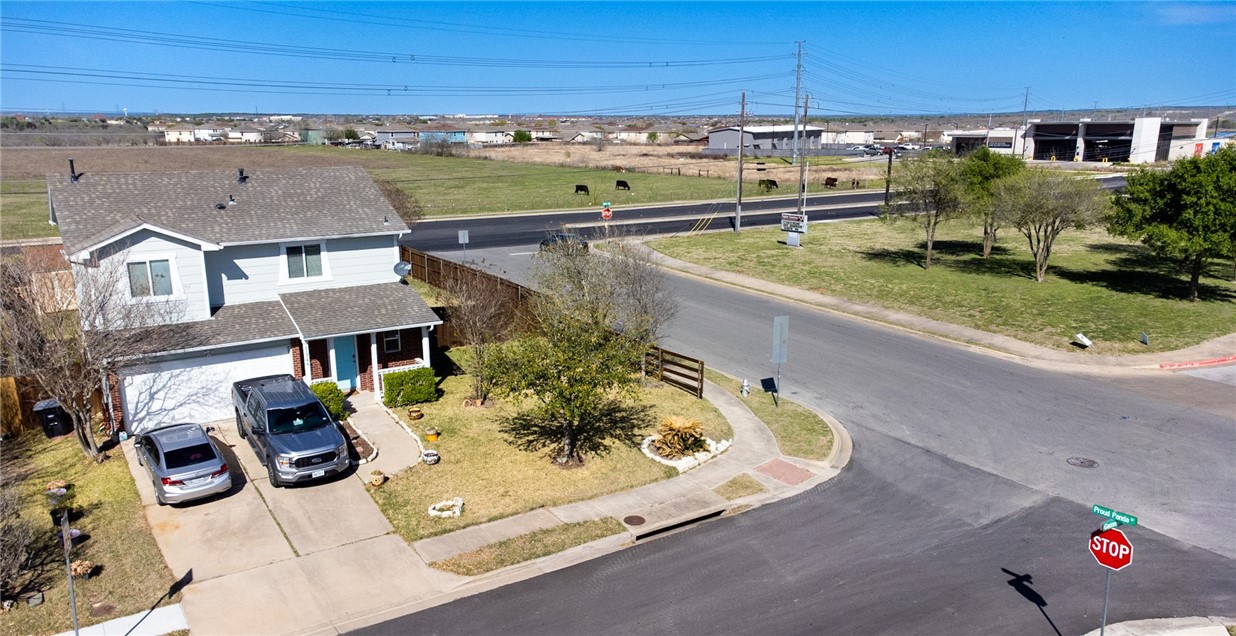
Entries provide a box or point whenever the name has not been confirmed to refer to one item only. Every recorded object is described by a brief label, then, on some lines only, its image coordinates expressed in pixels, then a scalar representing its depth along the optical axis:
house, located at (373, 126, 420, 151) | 151.62
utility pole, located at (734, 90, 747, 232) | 52.72
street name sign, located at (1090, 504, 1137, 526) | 11.36
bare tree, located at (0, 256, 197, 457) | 19.02
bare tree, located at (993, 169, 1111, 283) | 36.19
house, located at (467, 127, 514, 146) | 176.00
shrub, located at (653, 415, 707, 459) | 19.86
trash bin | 20.70
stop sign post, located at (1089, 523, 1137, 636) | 11.52
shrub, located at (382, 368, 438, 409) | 23.11
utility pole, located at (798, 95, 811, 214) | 54.64
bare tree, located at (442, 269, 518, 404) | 23.91
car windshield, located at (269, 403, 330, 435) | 18.91
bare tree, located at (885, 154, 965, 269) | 39.50
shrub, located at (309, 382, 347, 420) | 21.97
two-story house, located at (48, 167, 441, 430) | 21.31
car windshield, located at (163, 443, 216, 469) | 17.08
